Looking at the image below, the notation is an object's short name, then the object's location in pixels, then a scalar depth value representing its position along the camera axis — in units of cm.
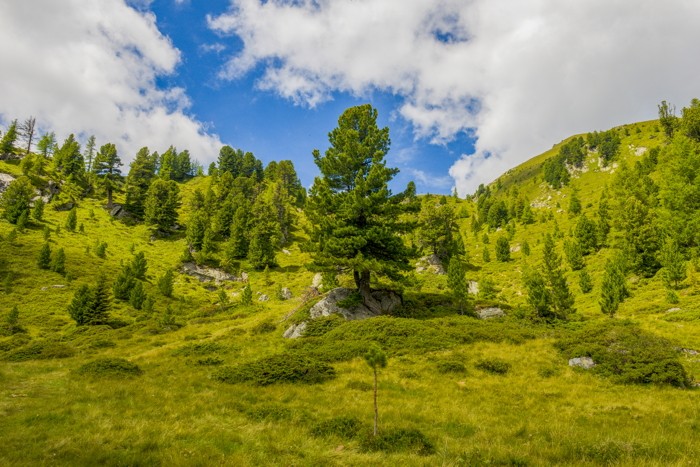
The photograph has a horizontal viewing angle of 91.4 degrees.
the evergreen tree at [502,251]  7928
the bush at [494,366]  1716
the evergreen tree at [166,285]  5506
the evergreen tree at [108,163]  9856
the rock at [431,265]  7012
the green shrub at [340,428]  918
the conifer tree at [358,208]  2825
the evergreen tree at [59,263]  5309
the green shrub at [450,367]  1712
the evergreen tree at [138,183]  9238
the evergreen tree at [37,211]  6950
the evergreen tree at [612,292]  3456
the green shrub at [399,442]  815
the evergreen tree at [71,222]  7194
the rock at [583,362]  1721
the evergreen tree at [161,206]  8662
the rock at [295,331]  2483
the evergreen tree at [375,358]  991
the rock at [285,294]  5896
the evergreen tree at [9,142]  10025
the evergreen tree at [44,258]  5303
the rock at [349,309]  2753
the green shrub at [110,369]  1602
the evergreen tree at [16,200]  6594
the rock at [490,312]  3303
